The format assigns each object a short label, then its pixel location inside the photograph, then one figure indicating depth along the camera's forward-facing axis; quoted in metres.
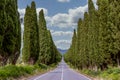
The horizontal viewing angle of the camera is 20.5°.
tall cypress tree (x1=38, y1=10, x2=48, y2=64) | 88.04
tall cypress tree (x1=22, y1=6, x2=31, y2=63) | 59.58
